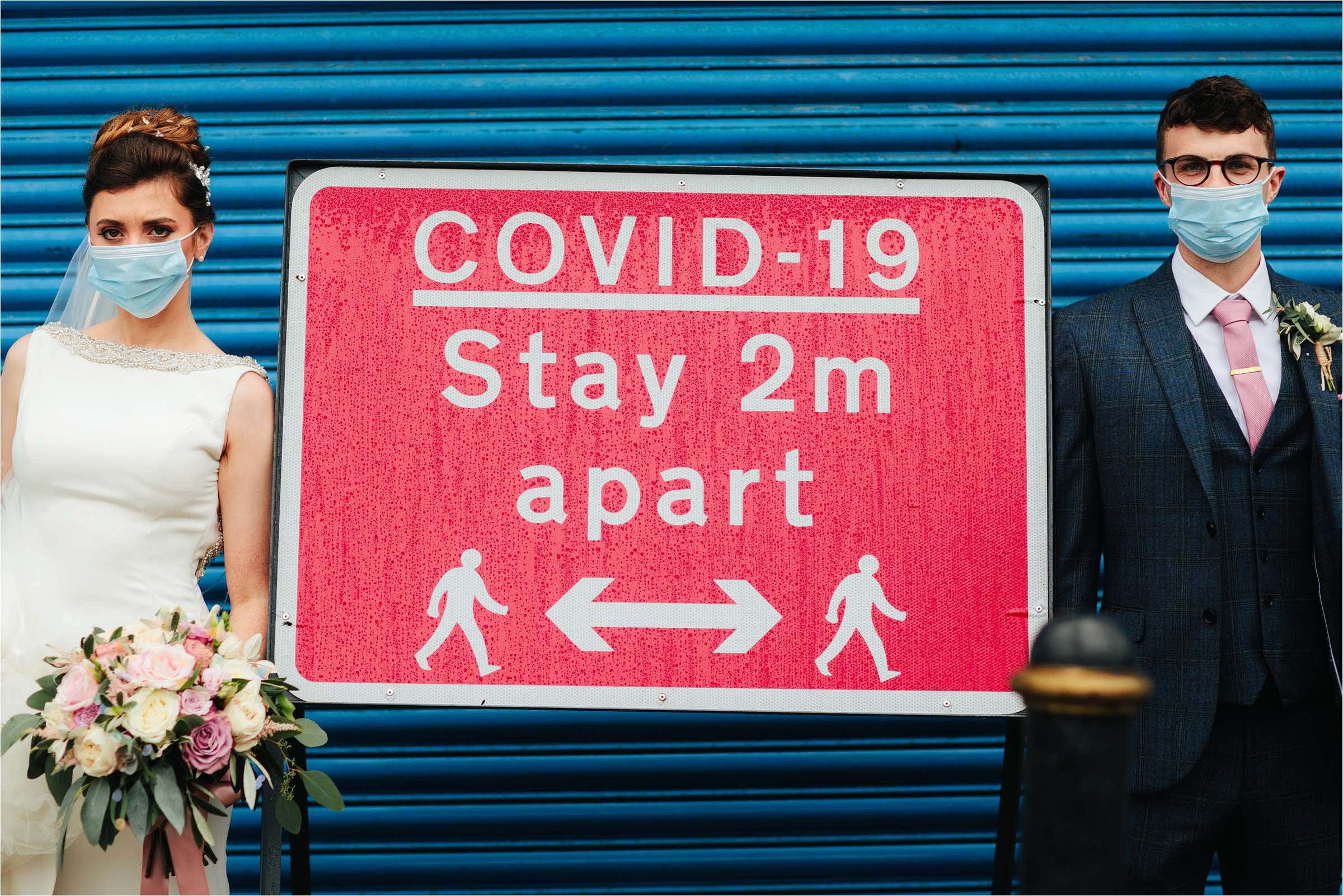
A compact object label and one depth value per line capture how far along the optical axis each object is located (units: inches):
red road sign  193.6
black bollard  113.3
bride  190.2
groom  187.3
